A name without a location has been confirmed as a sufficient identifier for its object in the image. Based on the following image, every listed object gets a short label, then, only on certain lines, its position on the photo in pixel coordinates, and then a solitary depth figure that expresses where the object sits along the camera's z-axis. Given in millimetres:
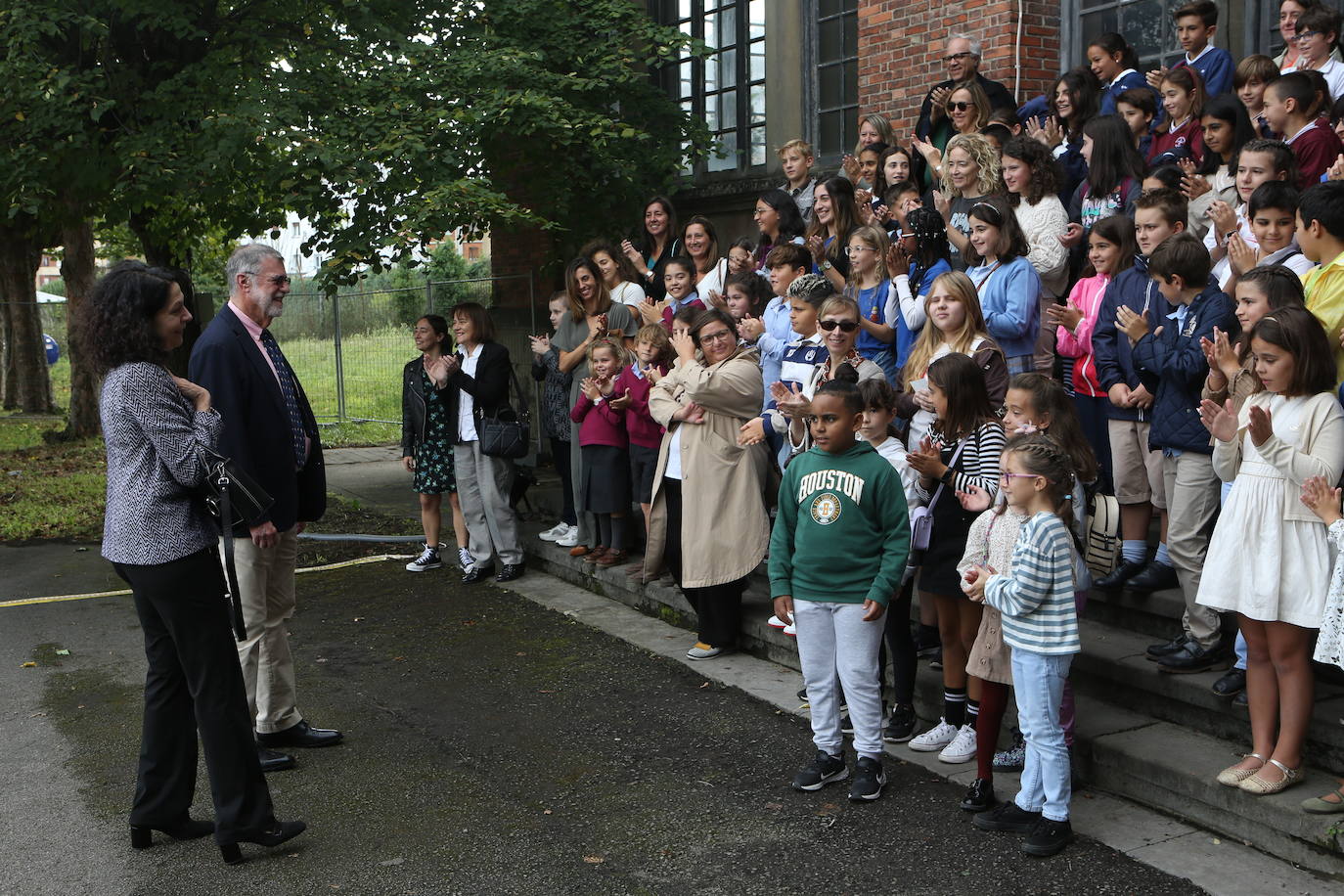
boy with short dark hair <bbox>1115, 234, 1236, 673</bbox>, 5293
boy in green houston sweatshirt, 5078
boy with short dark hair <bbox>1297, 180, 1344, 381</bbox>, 4773
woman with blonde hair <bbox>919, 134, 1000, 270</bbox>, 7391
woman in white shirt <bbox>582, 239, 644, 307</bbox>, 9336
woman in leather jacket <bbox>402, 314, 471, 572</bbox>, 9328
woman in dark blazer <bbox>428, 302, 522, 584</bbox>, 9109
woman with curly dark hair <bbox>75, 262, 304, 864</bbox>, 4645
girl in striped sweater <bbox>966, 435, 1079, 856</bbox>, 4484
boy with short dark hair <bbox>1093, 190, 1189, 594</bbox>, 5926
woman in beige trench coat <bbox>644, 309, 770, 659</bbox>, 6910
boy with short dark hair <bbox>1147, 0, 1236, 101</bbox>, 7570
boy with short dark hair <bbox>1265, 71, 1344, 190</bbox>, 6293
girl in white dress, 4430
